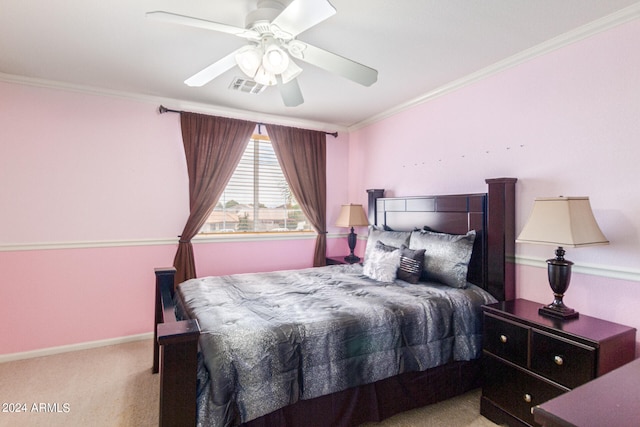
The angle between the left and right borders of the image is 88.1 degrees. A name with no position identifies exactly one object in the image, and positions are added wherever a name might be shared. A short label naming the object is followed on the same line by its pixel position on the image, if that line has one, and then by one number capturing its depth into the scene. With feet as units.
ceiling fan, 5.34
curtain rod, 11.72
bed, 5.01
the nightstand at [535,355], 5.69
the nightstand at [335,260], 13.62
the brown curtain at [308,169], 13.96
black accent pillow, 9.23
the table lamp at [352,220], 13.66
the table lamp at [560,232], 6.24
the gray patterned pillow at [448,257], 8.66
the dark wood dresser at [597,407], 2.93
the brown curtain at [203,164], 12.05
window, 13.29
